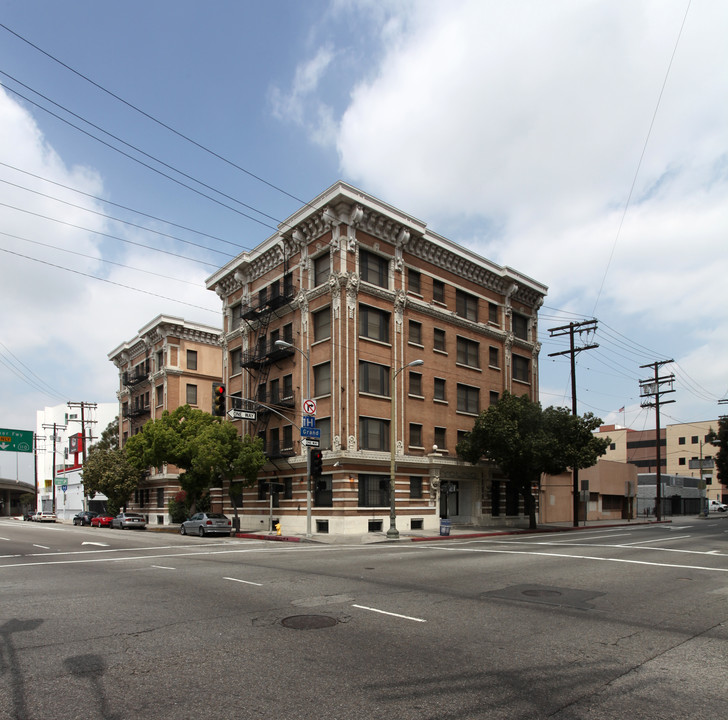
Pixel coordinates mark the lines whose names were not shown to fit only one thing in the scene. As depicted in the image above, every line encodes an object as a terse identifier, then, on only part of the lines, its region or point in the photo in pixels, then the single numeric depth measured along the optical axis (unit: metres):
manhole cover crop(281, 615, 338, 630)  8.29
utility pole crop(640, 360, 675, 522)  56.44
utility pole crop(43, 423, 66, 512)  77.53
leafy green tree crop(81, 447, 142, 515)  53.12
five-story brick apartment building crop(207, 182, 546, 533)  33.31
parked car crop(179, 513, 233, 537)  32.91
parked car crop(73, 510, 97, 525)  55.03
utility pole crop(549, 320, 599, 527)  40.32
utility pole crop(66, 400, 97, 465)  66.27
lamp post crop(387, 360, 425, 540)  28.33
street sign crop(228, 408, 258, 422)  30.17
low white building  83.25
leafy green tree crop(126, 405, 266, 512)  35.00
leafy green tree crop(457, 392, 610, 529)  34.96
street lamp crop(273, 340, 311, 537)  29.38
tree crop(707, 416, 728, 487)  55.66
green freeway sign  43.97
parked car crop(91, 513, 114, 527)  52.00
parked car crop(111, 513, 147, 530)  46.94
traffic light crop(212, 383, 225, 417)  24.06
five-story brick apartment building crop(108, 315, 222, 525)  52.75
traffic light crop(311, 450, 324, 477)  28.48
